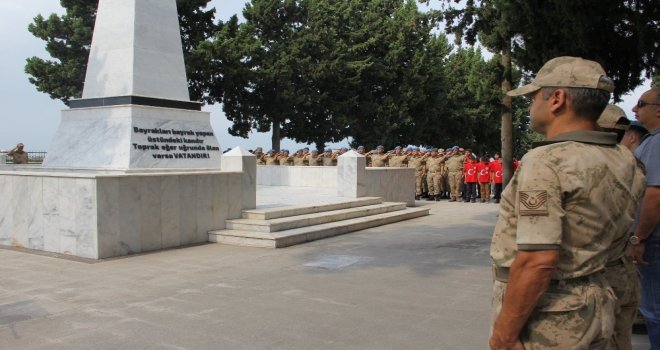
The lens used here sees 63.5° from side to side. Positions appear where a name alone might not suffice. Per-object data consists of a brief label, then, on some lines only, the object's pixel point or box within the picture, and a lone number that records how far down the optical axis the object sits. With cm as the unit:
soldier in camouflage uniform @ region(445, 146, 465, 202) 1762
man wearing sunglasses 309
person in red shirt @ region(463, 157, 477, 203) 1720
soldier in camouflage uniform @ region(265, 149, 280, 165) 2102
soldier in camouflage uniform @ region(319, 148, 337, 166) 1983
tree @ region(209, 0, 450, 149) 3131
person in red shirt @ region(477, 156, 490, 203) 1723
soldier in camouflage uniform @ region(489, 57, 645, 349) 187
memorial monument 745
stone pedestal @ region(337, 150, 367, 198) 1253
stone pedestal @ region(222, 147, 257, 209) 947
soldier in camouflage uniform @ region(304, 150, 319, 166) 2006
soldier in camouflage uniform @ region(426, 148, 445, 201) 1805
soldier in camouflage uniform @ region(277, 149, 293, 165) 2055
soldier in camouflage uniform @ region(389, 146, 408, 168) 1858
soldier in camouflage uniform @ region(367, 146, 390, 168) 1892
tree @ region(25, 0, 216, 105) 2662
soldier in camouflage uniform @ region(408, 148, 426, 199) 1872
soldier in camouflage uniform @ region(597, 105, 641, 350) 238
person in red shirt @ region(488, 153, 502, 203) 1720
